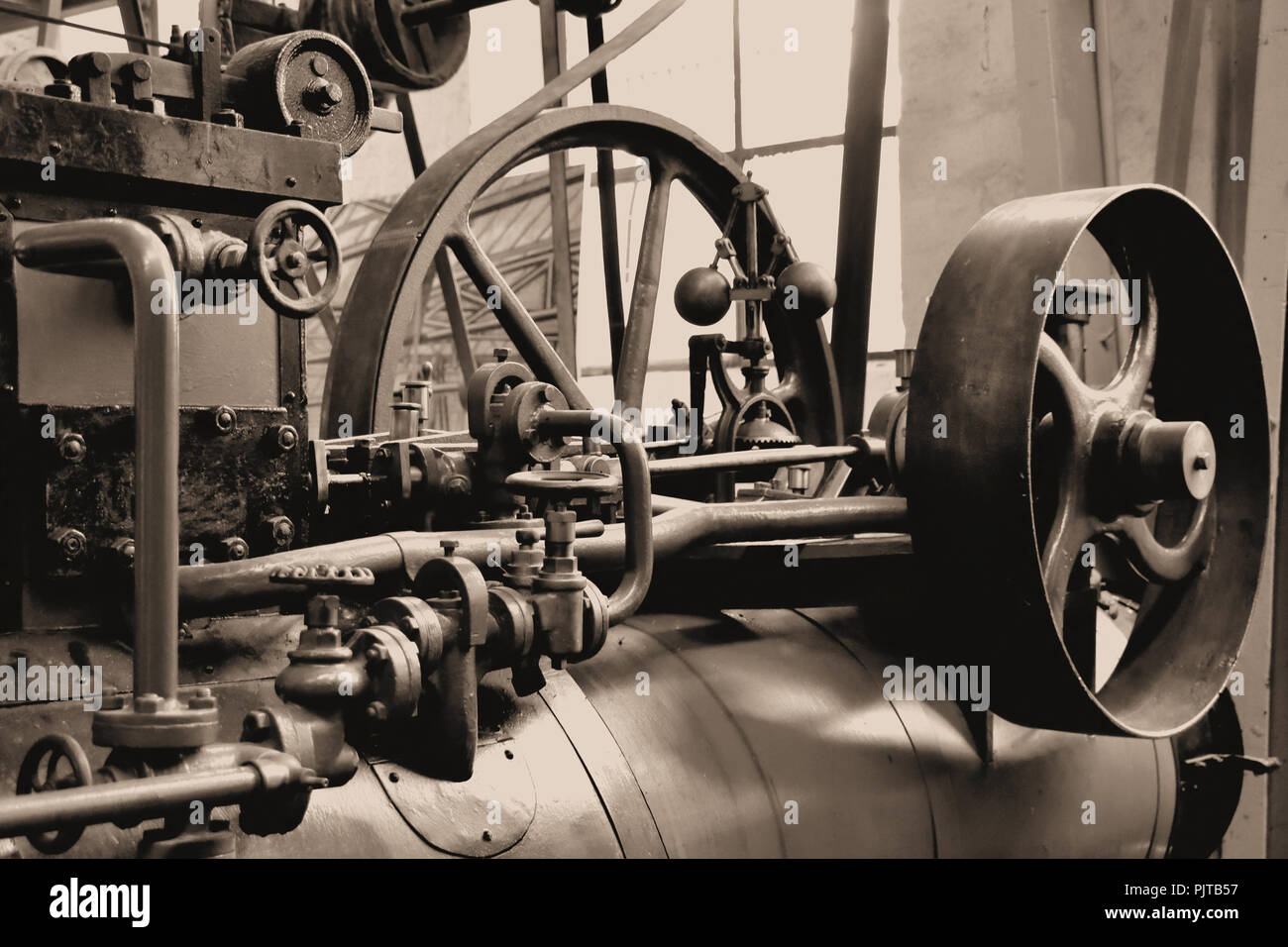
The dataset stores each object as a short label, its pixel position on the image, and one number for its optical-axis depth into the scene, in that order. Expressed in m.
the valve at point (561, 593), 1.62
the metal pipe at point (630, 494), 1.71
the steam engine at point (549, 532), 1.42
